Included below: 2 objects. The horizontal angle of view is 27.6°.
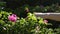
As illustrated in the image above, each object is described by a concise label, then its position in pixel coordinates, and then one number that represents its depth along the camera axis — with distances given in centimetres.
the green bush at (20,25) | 220
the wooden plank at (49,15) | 349
